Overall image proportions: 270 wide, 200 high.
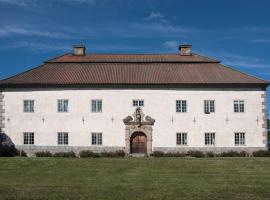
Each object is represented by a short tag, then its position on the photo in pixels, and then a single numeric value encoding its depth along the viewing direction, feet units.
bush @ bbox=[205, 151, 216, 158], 112.16
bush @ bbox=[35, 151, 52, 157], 113.18
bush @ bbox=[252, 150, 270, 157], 112.27
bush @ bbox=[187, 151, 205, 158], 111.41
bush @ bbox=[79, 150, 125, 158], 110.32
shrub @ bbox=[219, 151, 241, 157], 112.88
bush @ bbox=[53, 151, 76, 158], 111.45
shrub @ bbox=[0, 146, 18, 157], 113.91
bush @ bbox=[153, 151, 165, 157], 111.45
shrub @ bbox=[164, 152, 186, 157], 111.34
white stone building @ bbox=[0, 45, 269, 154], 116.88
